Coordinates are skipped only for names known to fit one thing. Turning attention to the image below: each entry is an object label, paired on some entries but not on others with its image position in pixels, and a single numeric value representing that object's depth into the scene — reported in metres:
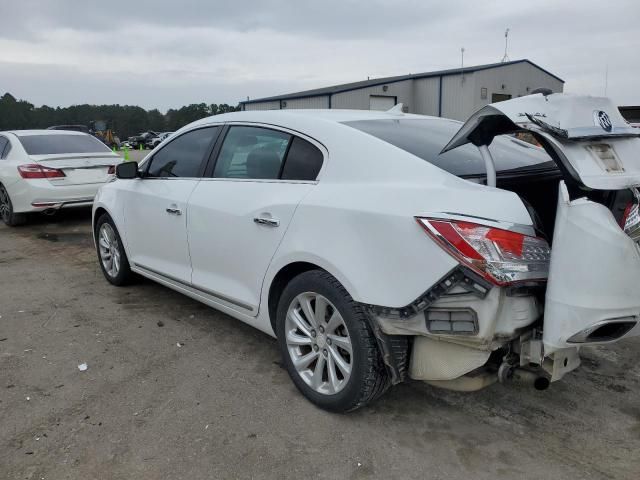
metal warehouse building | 28.61
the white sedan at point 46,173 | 7.89
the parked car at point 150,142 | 50.45
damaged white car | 2.18
